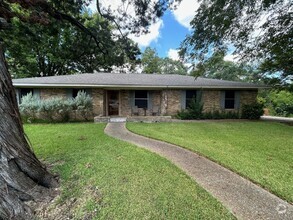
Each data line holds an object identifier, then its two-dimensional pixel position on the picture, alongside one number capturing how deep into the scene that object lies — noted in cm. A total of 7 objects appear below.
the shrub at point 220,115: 1181
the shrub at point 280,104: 1884
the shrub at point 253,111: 1180
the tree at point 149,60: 3160
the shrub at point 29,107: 953
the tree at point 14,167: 216
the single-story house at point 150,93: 1137
